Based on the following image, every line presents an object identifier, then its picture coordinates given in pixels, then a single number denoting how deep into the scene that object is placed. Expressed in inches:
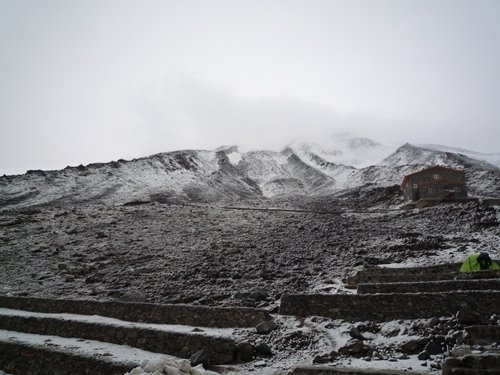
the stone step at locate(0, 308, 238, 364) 363.6
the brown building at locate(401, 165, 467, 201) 1370.6
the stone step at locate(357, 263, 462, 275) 495.5
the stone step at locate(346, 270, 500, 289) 427.8
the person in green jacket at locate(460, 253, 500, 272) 429.7
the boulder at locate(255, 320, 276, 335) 393.7
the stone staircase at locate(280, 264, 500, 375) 235.9
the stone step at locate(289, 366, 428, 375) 253.6
